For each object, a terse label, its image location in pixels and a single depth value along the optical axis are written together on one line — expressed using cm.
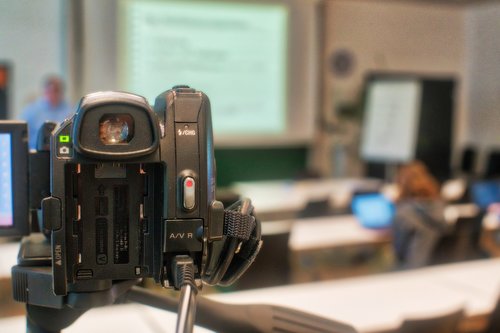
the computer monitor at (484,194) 558
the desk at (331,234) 367
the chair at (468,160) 881
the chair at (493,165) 828
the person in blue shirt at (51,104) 551
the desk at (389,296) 219
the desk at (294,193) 479
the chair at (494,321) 222
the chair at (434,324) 194
